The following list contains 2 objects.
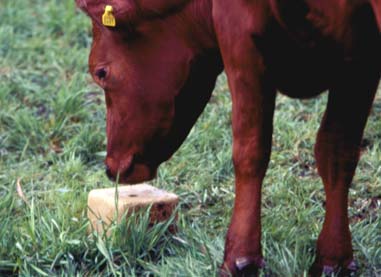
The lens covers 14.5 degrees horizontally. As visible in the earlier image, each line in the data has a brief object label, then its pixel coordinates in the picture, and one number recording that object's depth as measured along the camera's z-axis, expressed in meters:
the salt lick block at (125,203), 5.85
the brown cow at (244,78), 4.71
